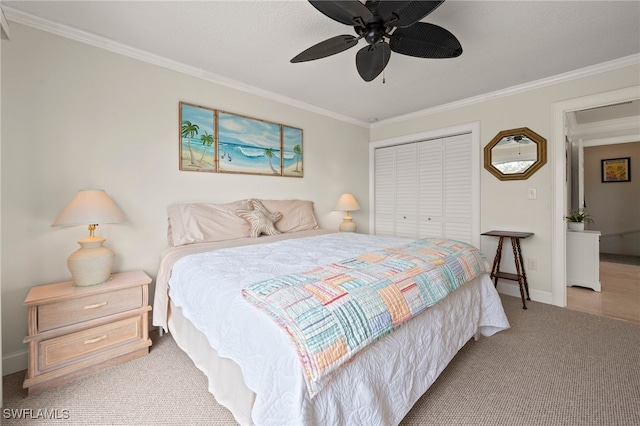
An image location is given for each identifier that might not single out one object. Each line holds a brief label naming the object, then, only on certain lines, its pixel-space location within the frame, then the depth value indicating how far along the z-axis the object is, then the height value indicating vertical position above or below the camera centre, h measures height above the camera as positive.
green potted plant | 3.59 -0.13
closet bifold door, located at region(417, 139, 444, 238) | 3.83 +0.33
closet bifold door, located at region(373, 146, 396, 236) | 4.35 +0.34
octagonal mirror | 3.01 +0.67
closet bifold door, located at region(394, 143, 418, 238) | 4.09 +0.34
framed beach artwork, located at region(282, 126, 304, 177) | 3.42 +0.77
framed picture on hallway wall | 5.38 +0.86
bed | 0.99 -0.60
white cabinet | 3.41 -0.59
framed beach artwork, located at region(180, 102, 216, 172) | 2.62 +0.73
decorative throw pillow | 2.71 -0.09
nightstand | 1.63 -0.75
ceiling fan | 1.42 +1.07
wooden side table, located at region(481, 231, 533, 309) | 2.89 -0.53
